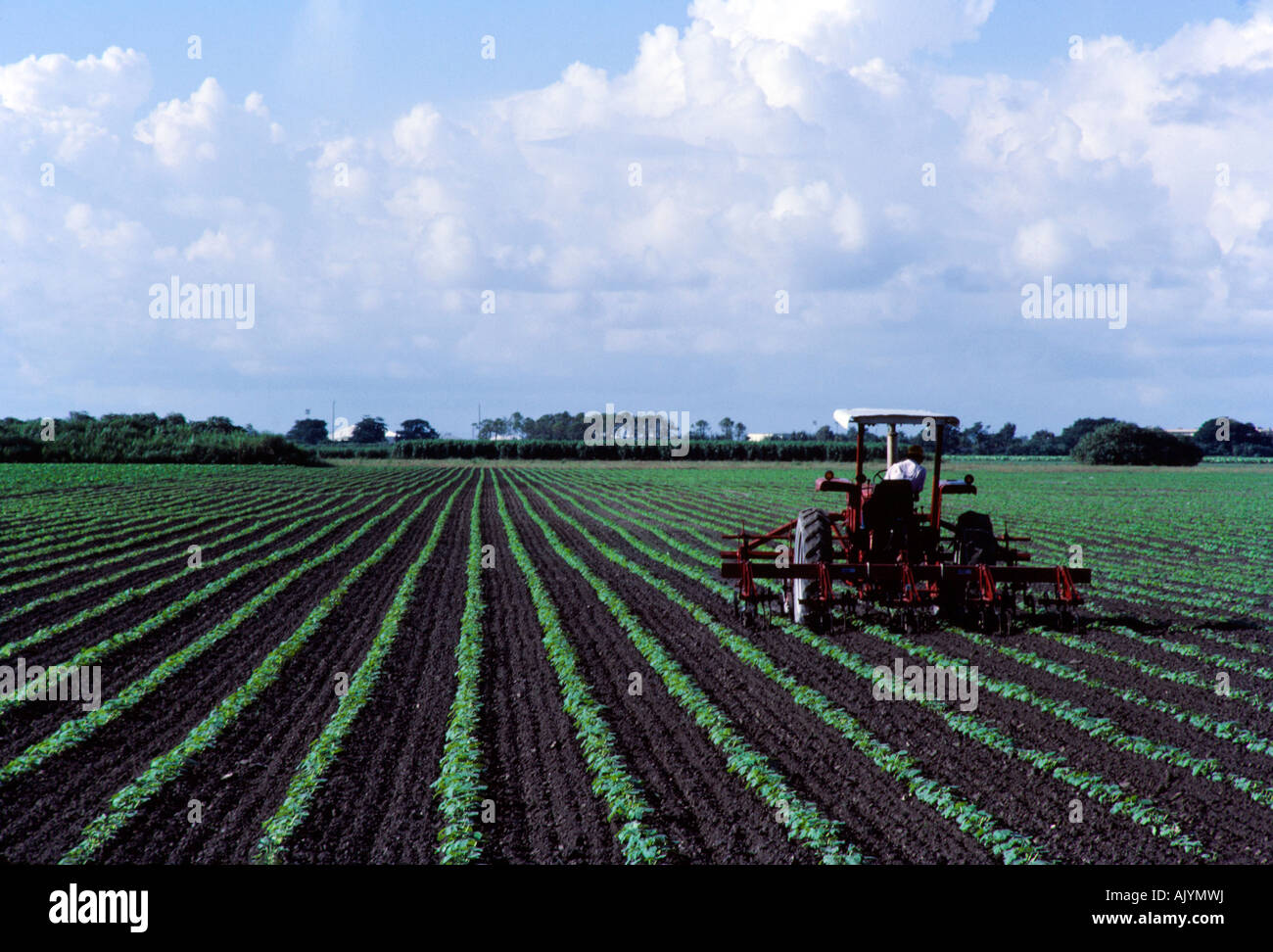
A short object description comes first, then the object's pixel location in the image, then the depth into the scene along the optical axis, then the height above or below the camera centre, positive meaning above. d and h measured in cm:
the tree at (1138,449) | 8369 +67
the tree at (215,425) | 9288 +335
